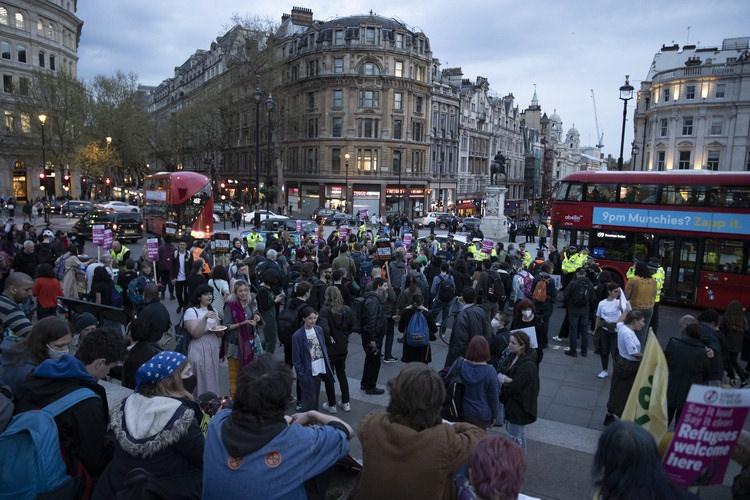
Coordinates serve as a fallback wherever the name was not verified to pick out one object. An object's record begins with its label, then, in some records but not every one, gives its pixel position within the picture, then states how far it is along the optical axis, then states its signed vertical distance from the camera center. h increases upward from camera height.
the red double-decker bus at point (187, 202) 29.67 -1.03
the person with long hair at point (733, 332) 8.38 -2.21
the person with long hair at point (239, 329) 7.10 -2.04
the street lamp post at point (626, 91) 21.56 +4.58
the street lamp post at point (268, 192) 48.28 -0.46
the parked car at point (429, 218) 43.09 -2.36
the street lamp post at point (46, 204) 30.20 -1.45
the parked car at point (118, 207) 39.76 -1.93
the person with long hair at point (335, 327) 7.10 -1.96
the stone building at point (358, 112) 54.38 +8.74
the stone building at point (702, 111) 50.88 +9.32
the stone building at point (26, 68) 47.94 +13.14
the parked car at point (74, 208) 41.94 -2.21
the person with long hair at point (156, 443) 2.77 -1.44
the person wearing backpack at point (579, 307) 10.16 -2.26
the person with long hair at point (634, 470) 2.53 -1.39
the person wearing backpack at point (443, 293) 10.61 -2.17
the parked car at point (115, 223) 28.20 -2.32
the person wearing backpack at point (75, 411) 3.12 -1.47
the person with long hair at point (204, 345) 6.37 -2.07
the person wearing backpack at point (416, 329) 7.88 -2.18
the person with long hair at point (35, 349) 4.16 -1.43
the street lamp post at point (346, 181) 55.09 +0.89
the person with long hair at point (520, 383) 5.36 -2.03
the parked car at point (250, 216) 42.17 -2.58
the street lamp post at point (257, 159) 30.34 +1.82
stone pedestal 35.03 -1.65
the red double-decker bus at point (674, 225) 14.55 -0.86
